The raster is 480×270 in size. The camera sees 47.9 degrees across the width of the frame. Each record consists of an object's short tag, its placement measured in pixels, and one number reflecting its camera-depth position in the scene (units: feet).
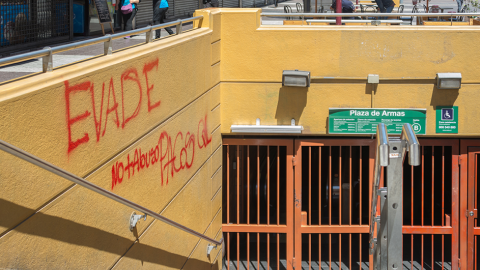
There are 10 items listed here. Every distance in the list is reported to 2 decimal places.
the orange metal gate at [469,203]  28.73
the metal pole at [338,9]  29.64
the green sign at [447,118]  27.20
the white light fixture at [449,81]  26.27
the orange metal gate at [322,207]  29.09
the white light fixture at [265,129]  27.32
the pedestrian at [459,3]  57.60
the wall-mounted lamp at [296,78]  26.35
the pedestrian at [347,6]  39.18
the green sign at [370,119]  27.35
